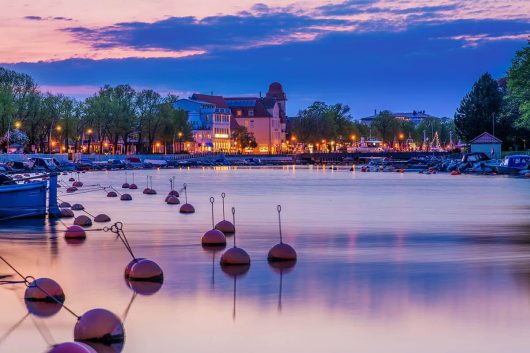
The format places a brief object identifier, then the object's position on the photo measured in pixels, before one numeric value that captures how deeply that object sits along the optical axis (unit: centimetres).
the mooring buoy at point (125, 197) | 6778
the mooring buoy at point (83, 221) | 4331
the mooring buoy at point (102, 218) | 4650
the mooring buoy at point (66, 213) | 4775
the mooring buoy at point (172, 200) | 6249
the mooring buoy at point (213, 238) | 3419
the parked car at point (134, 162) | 17114
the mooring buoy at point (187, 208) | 5362
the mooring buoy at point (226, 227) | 3928
